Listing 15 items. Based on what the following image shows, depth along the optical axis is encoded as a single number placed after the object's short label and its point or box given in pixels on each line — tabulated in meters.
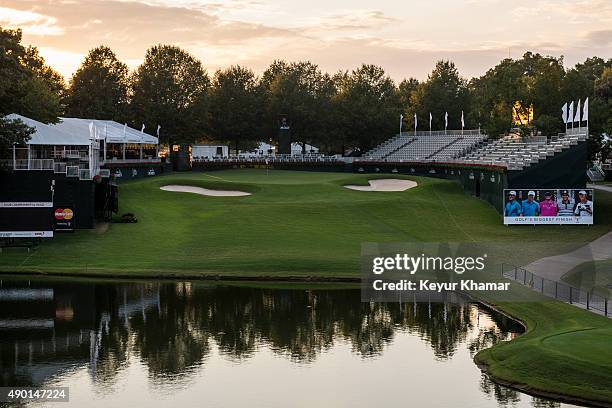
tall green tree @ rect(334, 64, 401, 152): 148.38
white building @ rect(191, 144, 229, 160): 147.25
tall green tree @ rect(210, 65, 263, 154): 148.88
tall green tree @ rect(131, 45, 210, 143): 139.88
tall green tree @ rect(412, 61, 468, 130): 151.38
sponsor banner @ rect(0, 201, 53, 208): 69.06
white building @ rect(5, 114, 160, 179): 72.69
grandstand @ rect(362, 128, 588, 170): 81.38
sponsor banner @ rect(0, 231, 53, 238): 68.12
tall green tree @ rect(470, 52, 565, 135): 125.06
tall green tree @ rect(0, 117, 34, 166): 68.44
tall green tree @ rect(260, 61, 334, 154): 148.50
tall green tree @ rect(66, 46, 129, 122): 143.62
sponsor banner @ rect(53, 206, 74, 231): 71.06
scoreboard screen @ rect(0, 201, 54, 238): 68.31
